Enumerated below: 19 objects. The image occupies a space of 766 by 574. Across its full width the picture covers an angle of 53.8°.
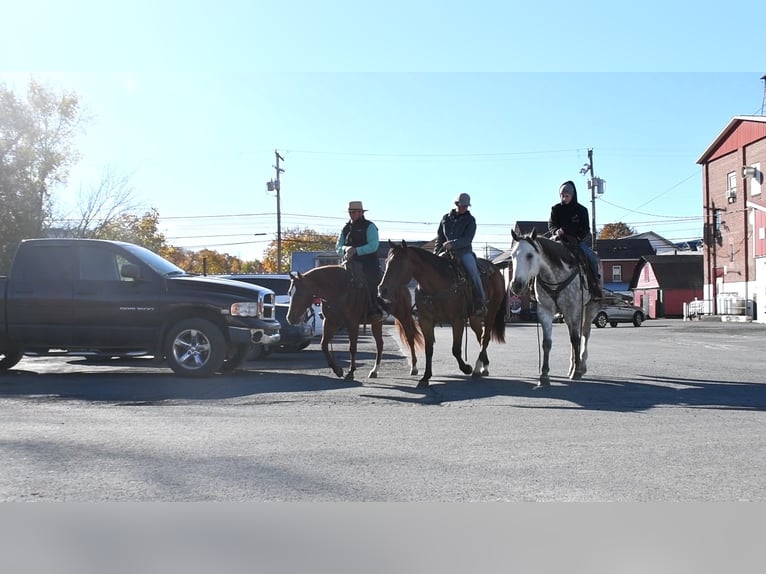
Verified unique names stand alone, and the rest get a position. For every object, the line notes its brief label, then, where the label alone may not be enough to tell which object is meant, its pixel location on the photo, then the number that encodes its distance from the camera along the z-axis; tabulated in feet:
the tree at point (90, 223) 164.14
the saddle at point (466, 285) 38.50
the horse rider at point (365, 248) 40.52
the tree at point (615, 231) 413.39
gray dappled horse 35.32
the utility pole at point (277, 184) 224.12
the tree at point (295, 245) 400.94
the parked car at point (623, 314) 150.92
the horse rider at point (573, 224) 38.78
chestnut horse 36.73
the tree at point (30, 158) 148.25
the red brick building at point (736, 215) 164.45
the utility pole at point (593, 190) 198.24
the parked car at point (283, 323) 59.82
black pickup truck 40.73
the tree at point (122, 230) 167.43
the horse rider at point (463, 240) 39.01
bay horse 39.91
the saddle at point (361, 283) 40.19
